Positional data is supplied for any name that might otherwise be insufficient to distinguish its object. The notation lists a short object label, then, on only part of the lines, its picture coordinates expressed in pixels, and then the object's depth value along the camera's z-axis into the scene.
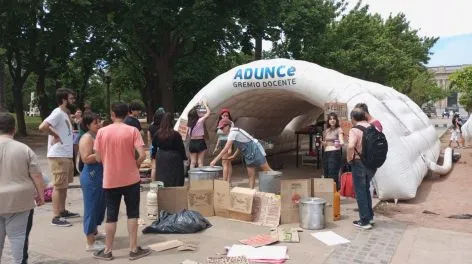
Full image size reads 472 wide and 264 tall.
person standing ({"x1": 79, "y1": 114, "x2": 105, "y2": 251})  5.71
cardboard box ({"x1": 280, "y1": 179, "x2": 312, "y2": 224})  7.04
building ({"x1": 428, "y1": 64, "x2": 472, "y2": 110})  116.40
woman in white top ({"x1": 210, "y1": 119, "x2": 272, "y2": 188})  8.27
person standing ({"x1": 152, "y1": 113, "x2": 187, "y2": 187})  7.27
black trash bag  6.58
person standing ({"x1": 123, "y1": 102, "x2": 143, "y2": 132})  8.43
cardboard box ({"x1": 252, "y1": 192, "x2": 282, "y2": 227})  7.10
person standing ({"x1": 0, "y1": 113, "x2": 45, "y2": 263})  4.52
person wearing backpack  6.70
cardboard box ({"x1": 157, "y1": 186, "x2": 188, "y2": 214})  7.21
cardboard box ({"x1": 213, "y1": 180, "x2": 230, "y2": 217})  7.41
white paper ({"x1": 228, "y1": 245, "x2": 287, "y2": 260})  5.54
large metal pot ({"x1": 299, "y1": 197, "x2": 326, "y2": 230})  6.81
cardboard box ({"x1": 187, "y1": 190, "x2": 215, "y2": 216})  7.43
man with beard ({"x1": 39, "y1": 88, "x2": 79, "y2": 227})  6.82
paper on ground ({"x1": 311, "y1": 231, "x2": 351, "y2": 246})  6.19
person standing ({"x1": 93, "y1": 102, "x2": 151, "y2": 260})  5.27
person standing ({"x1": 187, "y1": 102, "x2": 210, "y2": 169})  10.39
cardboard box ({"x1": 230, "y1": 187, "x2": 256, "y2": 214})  7.20
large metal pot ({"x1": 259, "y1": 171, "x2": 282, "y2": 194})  7.78
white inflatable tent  8.71
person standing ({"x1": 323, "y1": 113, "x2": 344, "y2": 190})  8.79
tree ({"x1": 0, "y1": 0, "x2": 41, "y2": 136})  19.11
